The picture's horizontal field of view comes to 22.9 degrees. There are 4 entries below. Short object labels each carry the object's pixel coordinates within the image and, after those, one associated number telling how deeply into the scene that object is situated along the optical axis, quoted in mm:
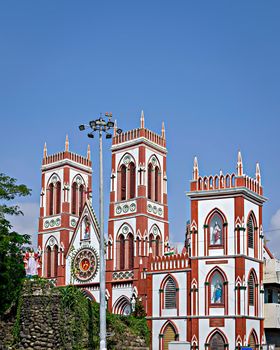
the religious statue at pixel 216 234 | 47719
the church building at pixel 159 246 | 46844
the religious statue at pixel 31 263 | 46669
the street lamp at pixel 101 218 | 29797
